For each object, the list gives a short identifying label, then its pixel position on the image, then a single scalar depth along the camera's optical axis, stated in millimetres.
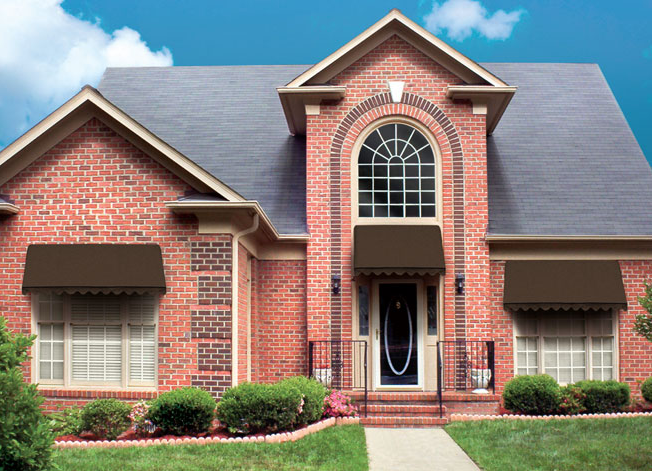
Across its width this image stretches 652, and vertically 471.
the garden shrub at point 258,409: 11062
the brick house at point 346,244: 12508
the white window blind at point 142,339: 12562
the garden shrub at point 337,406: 12750
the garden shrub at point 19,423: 6406
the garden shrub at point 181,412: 10984
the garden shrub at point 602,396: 13852
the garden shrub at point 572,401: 13633
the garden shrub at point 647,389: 14641
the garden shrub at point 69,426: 11097
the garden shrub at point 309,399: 11781
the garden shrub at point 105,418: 10984
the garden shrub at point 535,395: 13500
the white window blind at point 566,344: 15734
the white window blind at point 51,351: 12773
